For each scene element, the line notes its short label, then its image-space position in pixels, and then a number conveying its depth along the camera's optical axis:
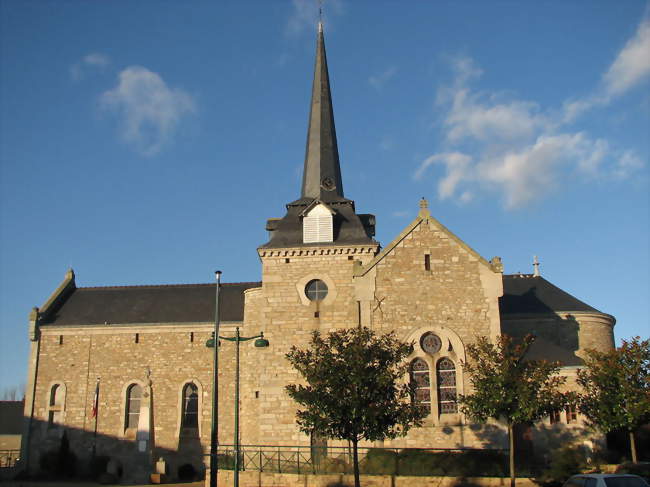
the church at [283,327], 26.00
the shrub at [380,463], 21.83
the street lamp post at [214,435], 17.56
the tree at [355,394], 19.92
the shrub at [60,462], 31.64
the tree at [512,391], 20.58
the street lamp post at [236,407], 19.07
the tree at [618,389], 22.12
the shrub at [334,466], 22.55
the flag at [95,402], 32.62
